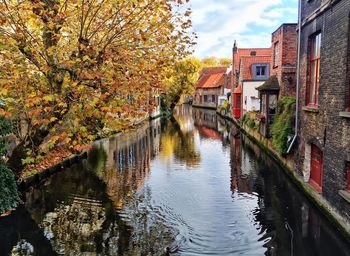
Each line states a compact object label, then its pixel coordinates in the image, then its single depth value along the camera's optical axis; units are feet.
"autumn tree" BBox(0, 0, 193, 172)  27.07
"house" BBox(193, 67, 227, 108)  212.78
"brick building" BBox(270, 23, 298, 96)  65.47
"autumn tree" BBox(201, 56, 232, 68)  371.76
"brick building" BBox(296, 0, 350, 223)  30.35
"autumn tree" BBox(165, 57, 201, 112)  174.09
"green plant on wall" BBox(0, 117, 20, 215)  29.50
